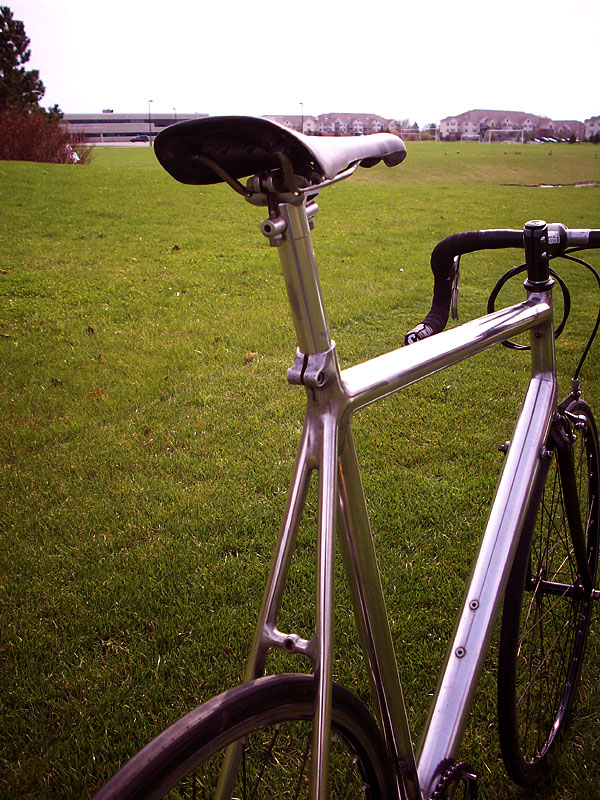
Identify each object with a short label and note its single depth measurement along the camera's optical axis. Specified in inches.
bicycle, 35.8
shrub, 810.8
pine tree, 1360.7
